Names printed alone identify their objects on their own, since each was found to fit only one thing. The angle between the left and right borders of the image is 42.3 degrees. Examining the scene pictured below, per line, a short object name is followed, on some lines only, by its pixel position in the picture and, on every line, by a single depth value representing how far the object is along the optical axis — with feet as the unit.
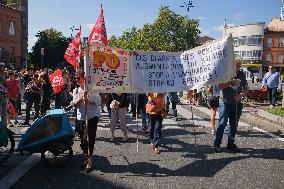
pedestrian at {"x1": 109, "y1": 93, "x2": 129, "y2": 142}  30.72
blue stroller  22.34
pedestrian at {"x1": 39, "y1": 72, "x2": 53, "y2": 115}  37.68
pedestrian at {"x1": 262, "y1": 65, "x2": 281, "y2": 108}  55.21
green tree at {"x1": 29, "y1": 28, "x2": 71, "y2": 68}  236.96
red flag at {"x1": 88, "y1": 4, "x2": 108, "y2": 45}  33.71
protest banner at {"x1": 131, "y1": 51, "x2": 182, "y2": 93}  25.41
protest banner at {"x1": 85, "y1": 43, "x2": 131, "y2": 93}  22.80
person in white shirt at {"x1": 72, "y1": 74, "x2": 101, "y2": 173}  22.40
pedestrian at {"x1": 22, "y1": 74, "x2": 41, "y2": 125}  38.91
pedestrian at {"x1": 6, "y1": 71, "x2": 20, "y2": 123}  40.83
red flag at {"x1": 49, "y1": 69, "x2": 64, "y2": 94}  39.76
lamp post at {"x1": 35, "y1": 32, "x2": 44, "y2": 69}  243.19
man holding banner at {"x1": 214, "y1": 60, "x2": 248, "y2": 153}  26.22
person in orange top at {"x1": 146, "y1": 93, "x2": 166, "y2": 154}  26.71
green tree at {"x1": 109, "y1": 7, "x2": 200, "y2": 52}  264.31
